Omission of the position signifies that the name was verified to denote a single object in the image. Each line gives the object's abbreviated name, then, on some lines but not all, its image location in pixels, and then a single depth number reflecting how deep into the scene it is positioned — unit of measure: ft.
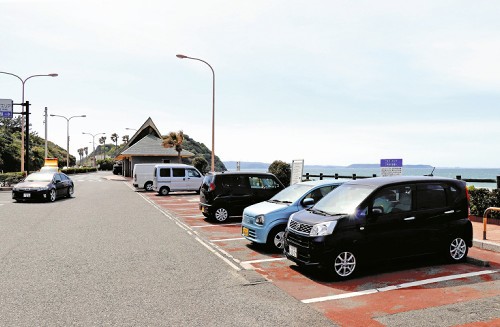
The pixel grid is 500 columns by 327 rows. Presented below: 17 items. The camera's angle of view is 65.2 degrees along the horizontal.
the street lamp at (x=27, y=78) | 110.94
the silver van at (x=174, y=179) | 82.33
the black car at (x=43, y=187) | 62.13
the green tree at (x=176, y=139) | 153.89
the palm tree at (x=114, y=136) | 445.78
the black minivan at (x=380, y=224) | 21.65
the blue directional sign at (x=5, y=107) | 110.73
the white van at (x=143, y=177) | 96.53
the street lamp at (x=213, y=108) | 81.02
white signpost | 52.65
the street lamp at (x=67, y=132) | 209.53
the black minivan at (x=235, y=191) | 42.37
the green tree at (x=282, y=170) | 79.56
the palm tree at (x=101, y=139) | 489.91
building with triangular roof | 161.89
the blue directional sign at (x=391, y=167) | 41.03
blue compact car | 28.68
